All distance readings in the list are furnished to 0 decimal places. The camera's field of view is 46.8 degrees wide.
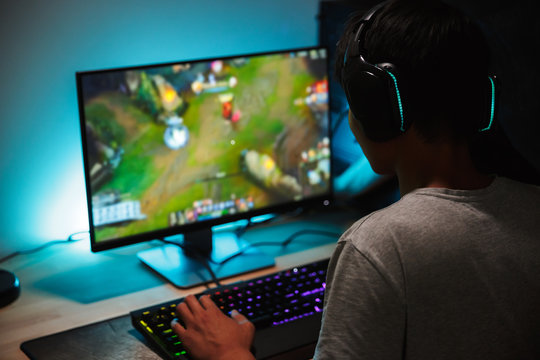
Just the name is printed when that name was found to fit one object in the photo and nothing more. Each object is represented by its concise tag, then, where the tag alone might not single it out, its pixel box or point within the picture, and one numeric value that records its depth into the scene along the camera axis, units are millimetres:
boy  763
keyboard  1080
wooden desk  1186
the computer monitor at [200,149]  1264
